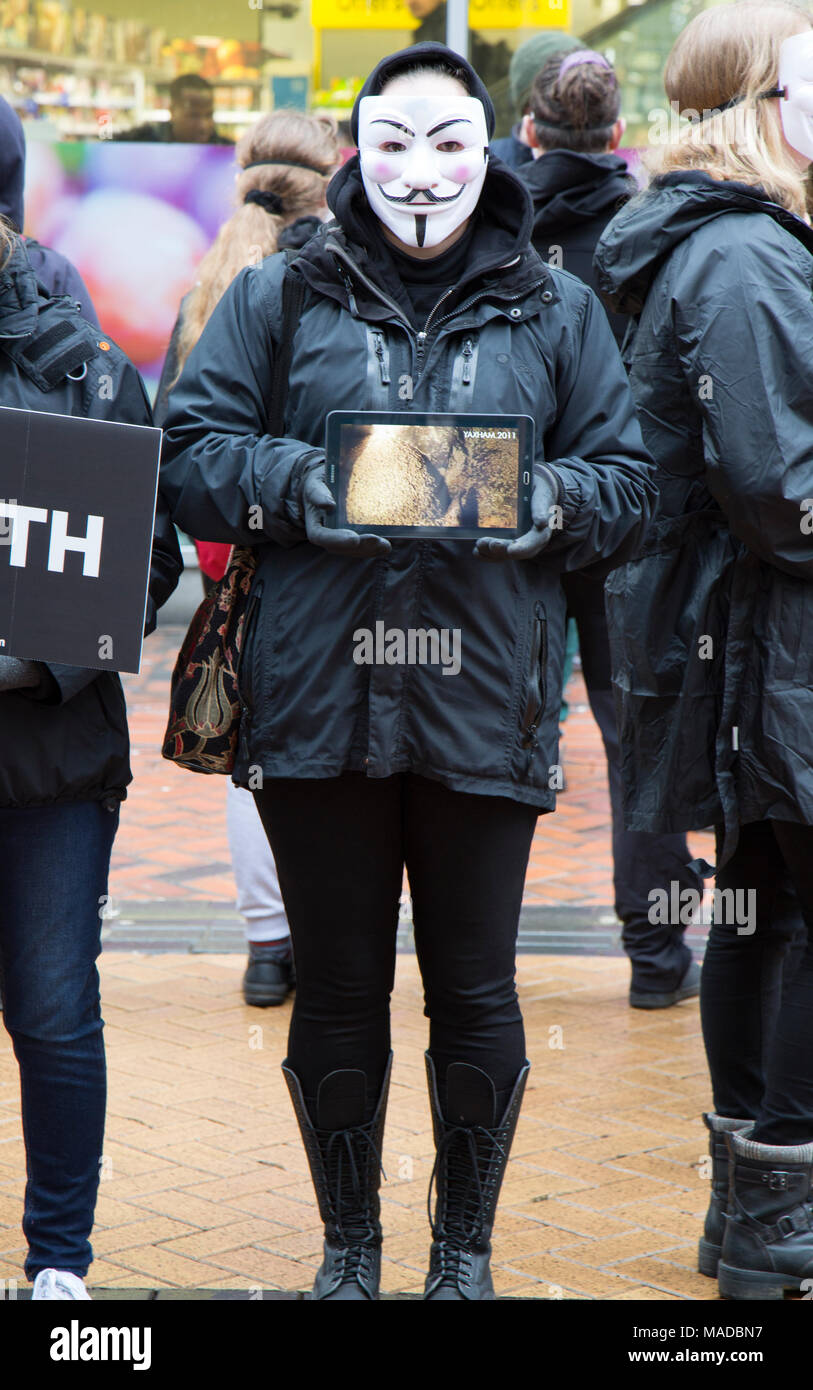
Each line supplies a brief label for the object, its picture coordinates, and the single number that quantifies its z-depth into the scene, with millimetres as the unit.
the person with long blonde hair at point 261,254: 9258
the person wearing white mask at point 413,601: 5629
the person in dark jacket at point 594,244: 9664
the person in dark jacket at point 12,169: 5973
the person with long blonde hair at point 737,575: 5922
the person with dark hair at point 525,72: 11750
